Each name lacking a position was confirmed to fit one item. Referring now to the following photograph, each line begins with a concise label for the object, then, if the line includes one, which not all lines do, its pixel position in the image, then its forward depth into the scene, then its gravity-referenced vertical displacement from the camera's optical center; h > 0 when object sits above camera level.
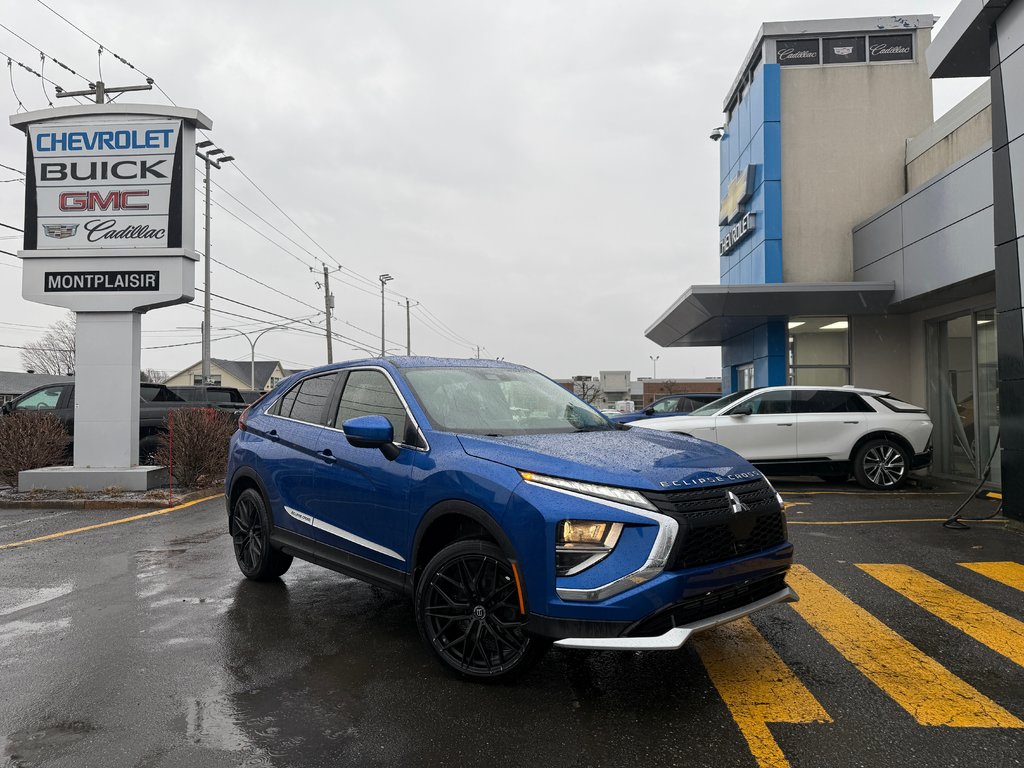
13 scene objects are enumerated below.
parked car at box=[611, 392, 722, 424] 15.74 +0.03
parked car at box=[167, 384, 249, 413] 17.75 +0.29
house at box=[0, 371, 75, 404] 59.87 +2.32
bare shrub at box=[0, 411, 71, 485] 12.04 -0.60
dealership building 12.43 +3.50
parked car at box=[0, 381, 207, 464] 14.11 +0.00
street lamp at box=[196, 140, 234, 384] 31.73 +6.05
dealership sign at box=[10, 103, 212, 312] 11.85 +3.35
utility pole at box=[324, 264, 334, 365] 41.90 +6.12
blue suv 3.28 -0.57
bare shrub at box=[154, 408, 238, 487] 12.10 -0.69
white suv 11.53 -0.46
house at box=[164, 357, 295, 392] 78.75 +3.73
